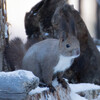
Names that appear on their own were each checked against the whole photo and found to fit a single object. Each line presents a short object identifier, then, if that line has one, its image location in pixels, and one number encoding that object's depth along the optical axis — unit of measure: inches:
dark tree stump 318.2
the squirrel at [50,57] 191.9
